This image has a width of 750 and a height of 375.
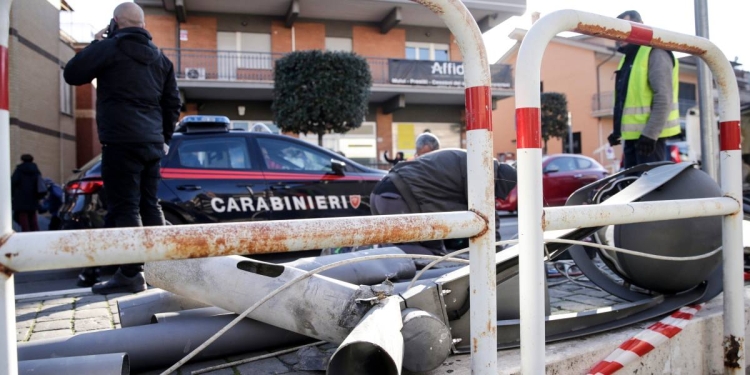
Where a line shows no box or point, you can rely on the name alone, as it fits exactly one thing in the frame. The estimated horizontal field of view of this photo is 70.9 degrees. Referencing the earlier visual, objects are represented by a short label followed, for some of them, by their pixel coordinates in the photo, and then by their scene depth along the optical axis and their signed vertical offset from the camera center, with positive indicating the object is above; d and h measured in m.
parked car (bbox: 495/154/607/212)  11.84 +0.28
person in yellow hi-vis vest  3.86 +0.64
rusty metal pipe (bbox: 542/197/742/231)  1.71 -0.09
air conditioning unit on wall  18.30 +4.34
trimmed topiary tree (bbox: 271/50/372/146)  15.76 +3.15
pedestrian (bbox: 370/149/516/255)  4.29 +0.06
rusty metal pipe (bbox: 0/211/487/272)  1.08 -0.10
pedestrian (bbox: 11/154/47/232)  9.65 +0.23
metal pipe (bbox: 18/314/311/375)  1.92 -0.54
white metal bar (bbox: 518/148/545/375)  1.63 -0.21
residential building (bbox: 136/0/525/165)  19.14 +5.50
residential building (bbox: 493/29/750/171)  30.56 +5.83
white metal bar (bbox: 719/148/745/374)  2.31 -0.38
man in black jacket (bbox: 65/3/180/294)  3.39 +0.59
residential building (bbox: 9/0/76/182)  16.88 +3.96
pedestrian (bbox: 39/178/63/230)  11.50 +0.08
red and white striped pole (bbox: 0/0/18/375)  1.06 -0.02
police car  5.12 +0.17
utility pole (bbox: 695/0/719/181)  4.06 +0.60
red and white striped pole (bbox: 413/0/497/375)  1.54 -0.01
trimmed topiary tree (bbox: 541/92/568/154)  25.58 +3.54
